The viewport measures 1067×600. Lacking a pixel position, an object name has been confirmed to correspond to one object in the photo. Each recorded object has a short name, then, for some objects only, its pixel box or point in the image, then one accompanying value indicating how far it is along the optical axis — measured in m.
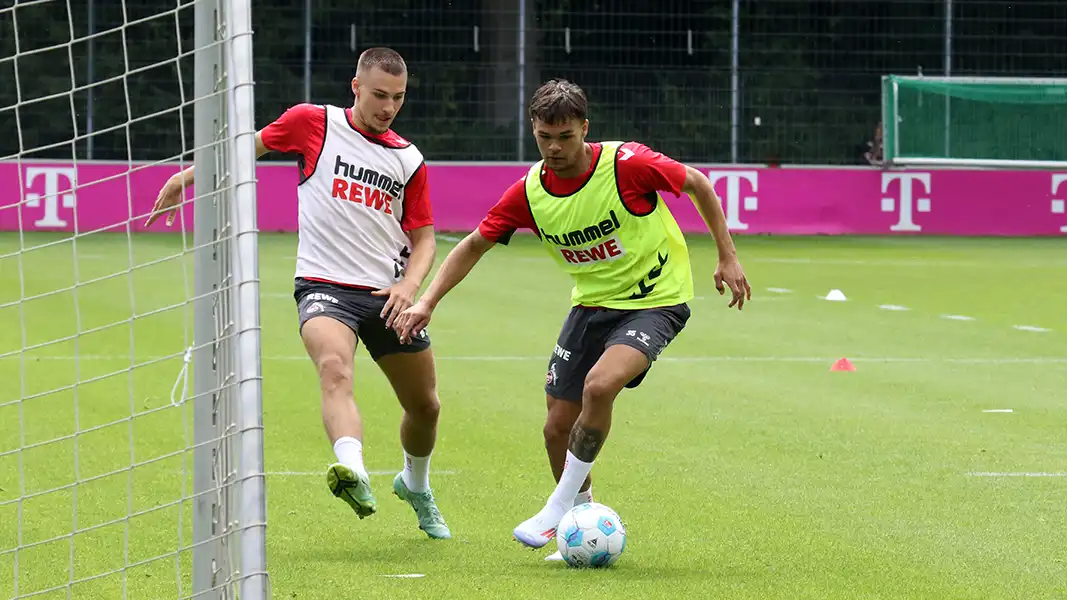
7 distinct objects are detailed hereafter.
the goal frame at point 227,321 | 8.35
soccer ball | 13.16
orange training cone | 26.14
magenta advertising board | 56.78
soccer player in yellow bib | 13.85
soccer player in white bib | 14.43
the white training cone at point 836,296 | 37.55
